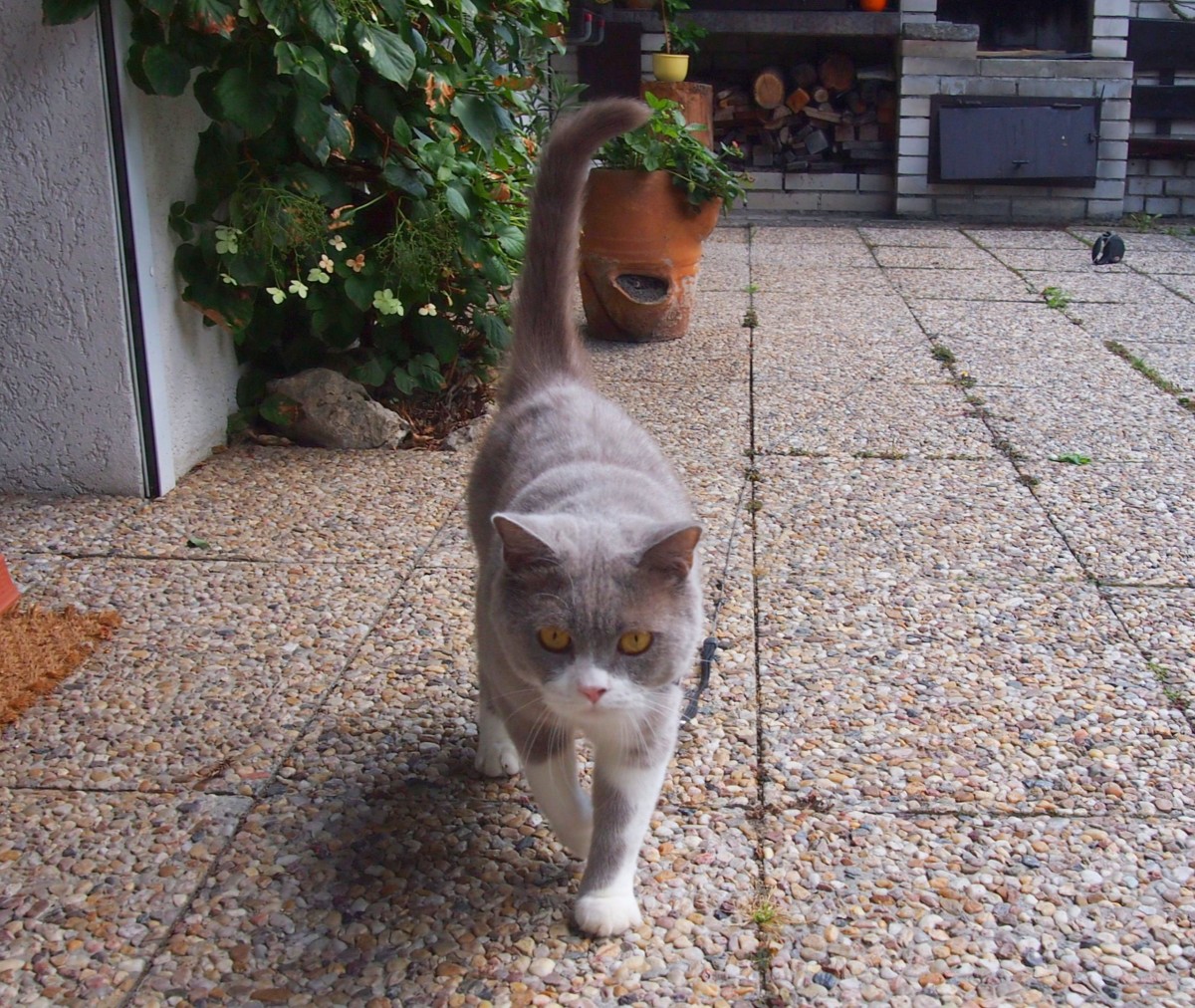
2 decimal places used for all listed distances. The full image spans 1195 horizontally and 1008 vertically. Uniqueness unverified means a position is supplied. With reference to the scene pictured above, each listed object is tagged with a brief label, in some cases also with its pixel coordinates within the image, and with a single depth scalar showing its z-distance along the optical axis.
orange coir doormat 2.31
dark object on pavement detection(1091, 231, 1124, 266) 6.79
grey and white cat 1.63
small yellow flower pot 7.35
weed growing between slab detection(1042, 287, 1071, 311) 5.77
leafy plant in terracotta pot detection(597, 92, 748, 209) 4.84
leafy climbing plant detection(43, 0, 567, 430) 3.08
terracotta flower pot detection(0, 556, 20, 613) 2.63
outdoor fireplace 8.35
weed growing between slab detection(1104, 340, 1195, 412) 4.27
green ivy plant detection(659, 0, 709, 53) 7.71
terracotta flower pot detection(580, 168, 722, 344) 4.89
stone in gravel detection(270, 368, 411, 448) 3.71
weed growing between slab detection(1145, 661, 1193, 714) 2.30
